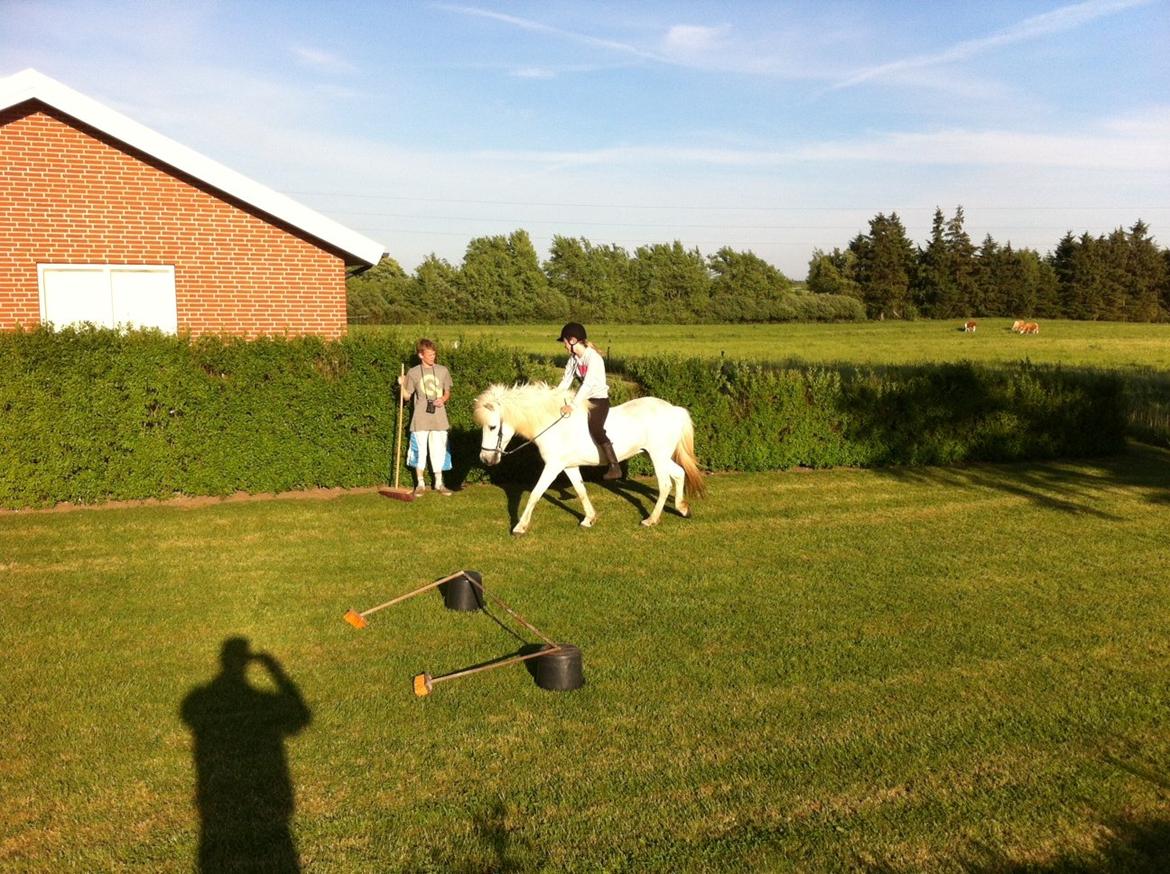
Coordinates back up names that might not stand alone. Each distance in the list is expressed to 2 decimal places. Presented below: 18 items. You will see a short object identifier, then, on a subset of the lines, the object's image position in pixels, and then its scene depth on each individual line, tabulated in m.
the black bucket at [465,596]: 7.72
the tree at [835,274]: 88.44
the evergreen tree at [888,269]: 86.00
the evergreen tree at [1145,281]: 88.06
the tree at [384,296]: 62.97
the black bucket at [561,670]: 6.05
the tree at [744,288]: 82.62
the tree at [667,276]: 87.75
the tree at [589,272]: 86.00
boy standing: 12.59
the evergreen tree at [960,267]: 85.69
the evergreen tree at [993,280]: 86.38
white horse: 10.77
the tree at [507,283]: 78.00
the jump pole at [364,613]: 7.25
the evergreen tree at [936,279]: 85.38
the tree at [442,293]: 73.69
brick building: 13.67
